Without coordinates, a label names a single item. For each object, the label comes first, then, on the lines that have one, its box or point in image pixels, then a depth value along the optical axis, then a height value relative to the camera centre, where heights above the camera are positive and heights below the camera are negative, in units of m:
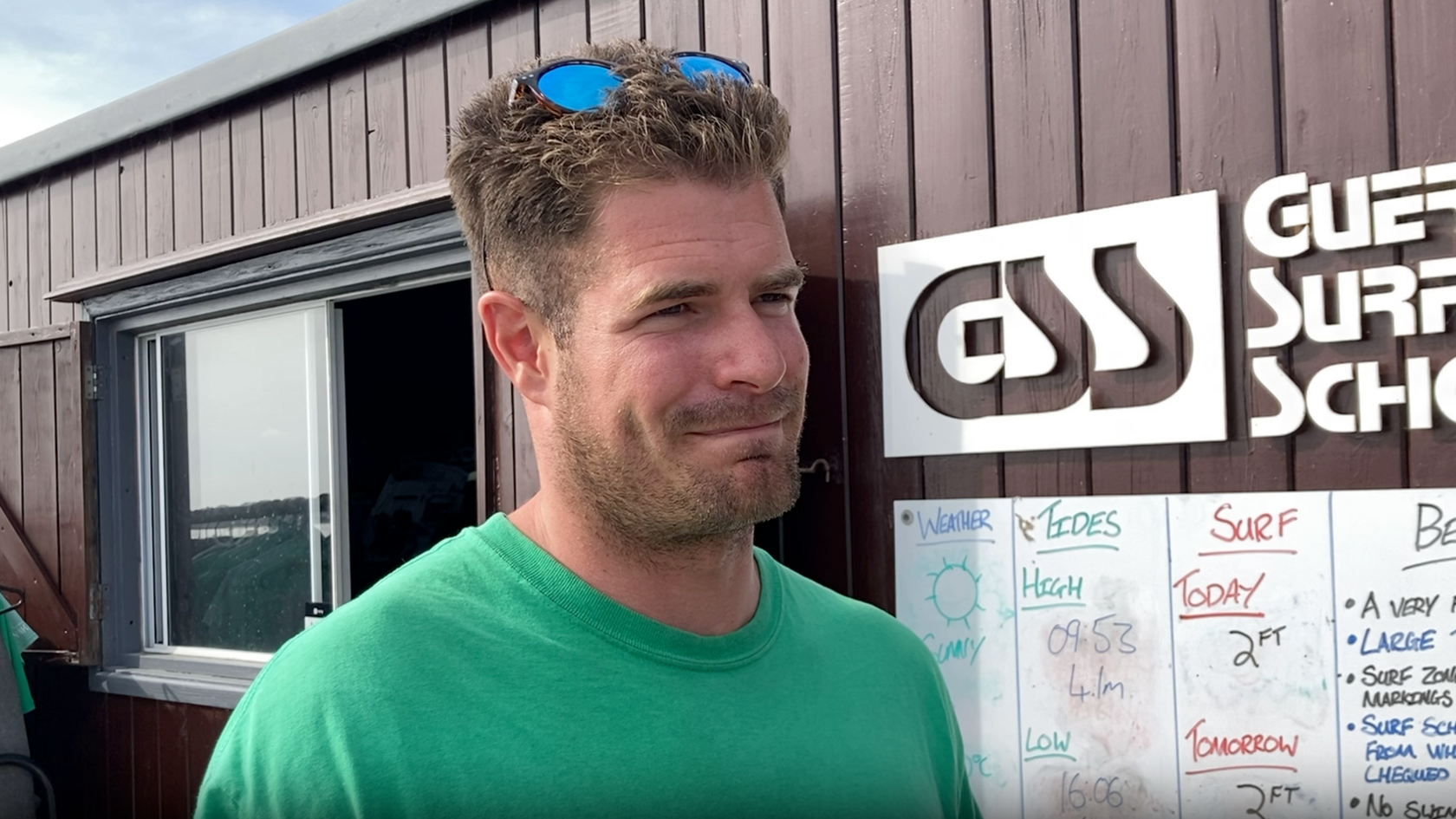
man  1.03 -0.16
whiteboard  2.03 -0.47
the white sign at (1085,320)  2.22 +0.17
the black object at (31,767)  4.11 -1.17
